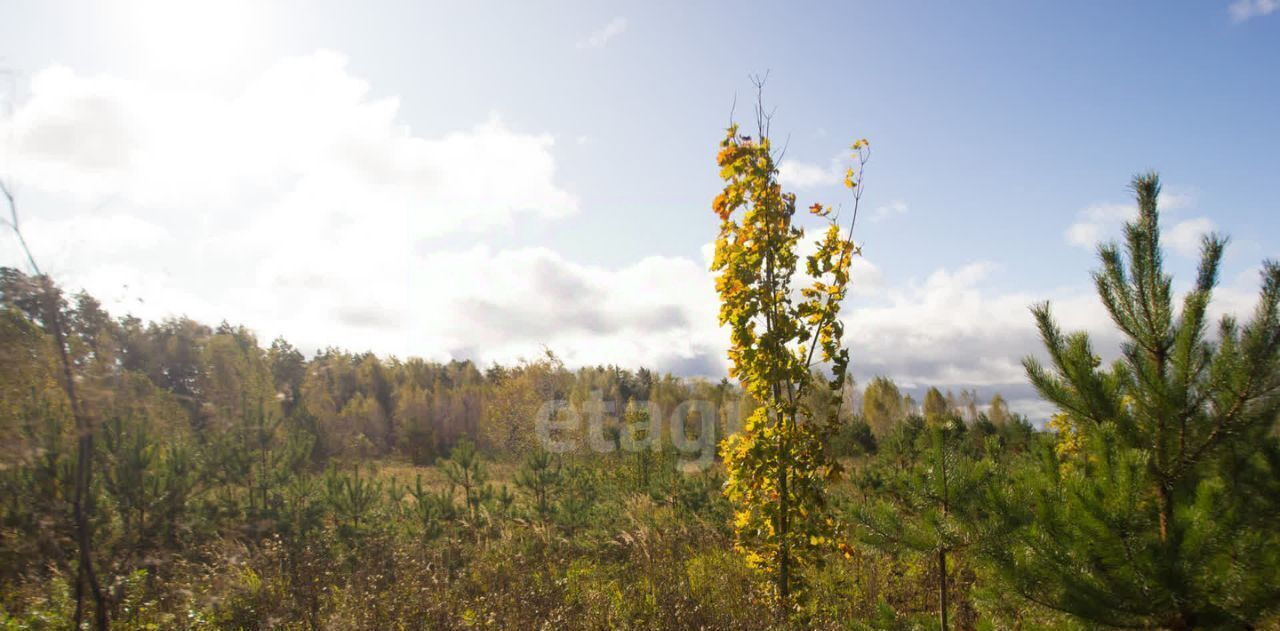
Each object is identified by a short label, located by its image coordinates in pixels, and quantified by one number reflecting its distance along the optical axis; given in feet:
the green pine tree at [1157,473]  7.00
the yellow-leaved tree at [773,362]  12.75
